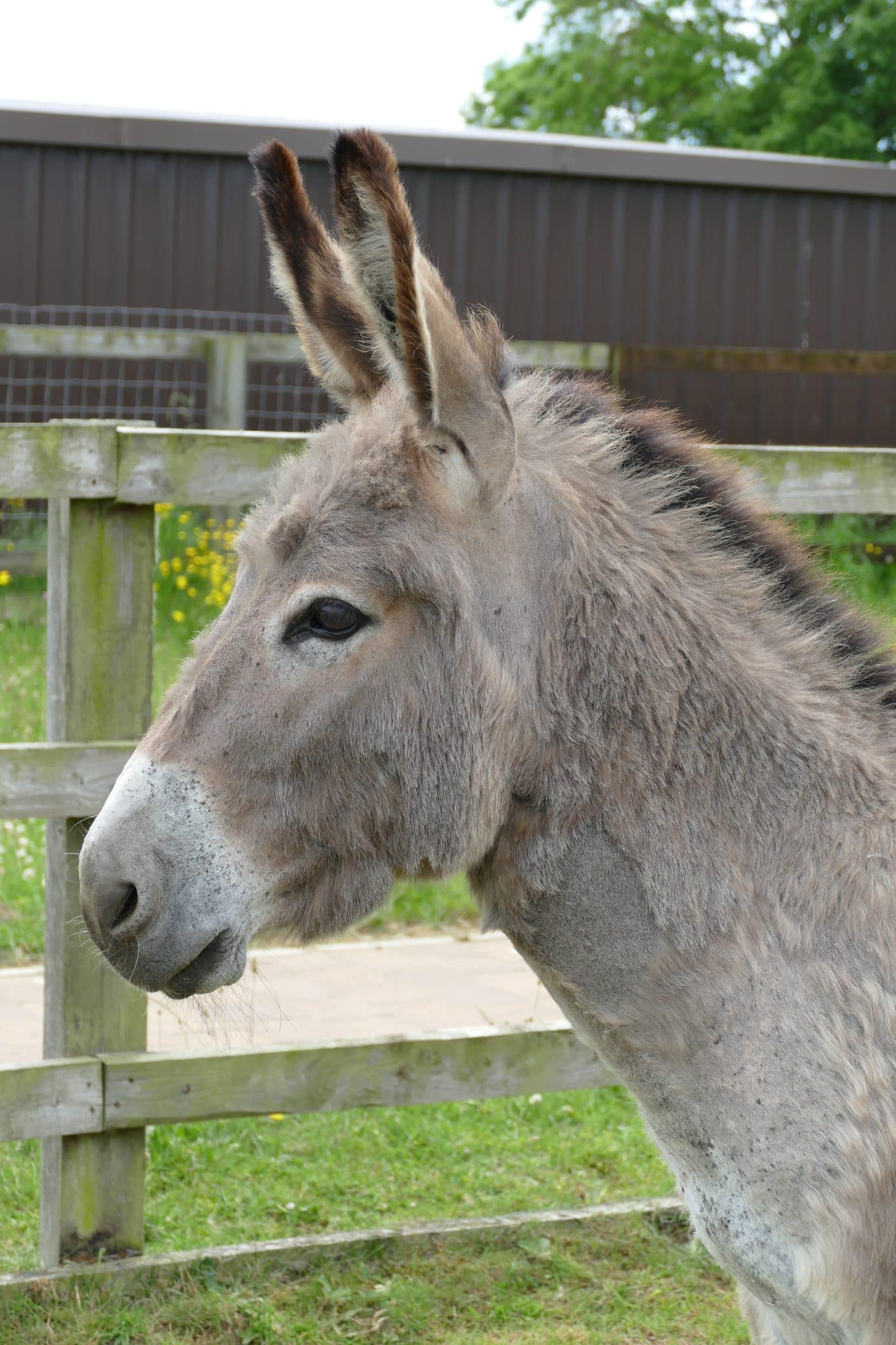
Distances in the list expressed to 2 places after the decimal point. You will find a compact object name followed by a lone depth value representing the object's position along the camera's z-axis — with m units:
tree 47.50
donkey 4.01
